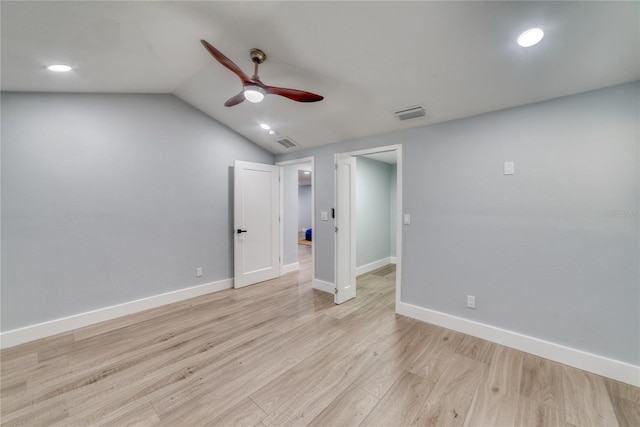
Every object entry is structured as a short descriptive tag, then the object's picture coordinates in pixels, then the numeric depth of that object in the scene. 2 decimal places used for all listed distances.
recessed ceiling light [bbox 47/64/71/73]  2.27
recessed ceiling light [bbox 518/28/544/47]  1.70
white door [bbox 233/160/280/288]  4.16
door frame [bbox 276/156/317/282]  4.14
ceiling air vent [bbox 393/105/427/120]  2.72
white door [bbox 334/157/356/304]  3.54
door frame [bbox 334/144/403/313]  3.17
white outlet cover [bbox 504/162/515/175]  2.44
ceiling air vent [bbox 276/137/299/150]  4.06
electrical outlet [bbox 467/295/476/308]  2.67
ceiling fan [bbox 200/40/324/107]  1.93
